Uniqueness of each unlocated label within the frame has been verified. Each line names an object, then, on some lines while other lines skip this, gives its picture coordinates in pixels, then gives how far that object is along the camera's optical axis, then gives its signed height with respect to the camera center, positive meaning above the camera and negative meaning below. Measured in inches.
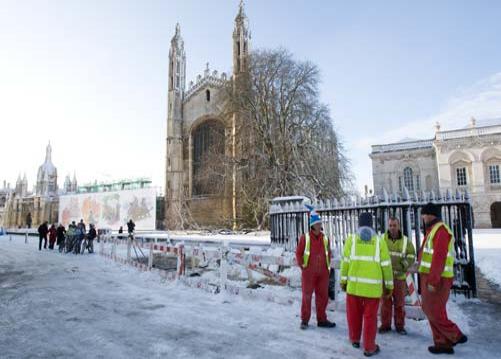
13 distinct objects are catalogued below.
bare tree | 804.6 +201.5
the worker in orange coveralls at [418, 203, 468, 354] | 139.9 -28.8
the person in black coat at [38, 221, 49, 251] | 746.2 -24.2
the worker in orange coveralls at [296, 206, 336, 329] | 178.1 -28.7
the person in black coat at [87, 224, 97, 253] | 666.8 -40.9
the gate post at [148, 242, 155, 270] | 360.8 -39.2
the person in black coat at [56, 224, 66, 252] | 685.3 -33.3
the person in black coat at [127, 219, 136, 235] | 887.5 -18.4
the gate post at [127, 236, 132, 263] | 446.4 -37.4
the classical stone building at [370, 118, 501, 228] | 1291.8 +197.2
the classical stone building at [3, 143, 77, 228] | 2800.9 +175.4
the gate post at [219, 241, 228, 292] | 257.9 -38.8
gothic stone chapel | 1478.8 +432.2
